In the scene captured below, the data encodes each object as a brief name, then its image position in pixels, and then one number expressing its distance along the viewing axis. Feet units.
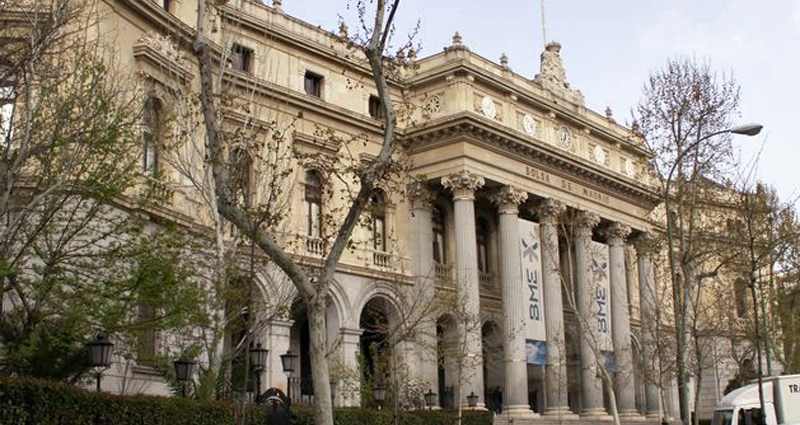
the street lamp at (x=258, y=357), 67.77
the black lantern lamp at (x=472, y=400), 111.24
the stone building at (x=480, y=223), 114.11
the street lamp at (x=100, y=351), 52.29
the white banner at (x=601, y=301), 133.69
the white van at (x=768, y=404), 87.40
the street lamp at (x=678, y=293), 70.00
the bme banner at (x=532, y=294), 125.80
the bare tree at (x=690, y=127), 87.51
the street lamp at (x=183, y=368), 59.98
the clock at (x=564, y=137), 141.38
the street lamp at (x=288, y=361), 75.97
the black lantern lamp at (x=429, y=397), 109.04
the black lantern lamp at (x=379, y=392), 91.86
